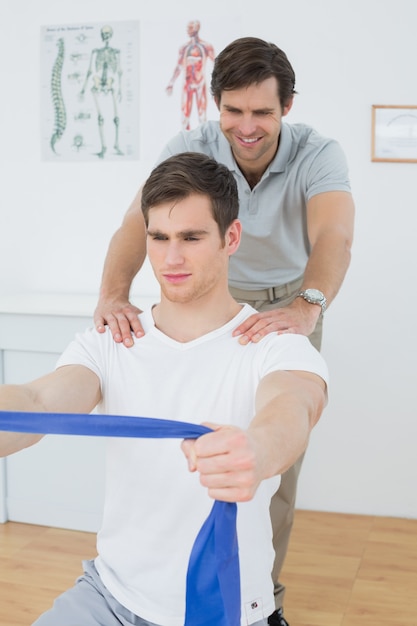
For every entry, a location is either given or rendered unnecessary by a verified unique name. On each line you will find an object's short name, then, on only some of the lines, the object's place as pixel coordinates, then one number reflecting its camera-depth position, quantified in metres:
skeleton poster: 3.70
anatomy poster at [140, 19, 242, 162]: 3.59
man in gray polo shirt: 2.17
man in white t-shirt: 1.60
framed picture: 3.43
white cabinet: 3.38
